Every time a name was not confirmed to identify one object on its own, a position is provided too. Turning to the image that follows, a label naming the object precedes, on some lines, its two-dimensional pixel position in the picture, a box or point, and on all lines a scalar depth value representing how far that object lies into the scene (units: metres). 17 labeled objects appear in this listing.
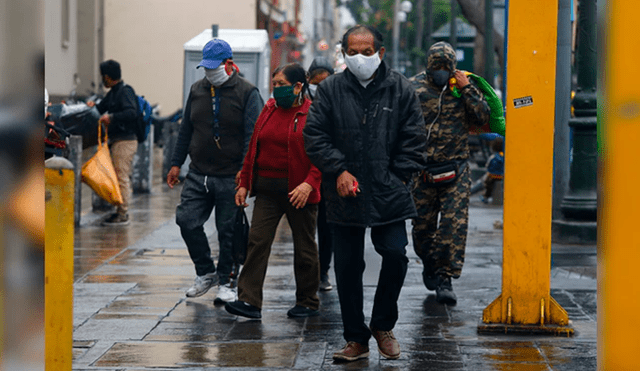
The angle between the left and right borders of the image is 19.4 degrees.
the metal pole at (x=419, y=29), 65.62
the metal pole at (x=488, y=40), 35.05
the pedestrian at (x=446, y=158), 12.59
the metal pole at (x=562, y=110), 18.54
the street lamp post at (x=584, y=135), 19.60
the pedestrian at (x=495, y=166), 26.42
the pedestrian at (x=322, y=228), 13.99
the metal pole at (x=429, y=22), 53.44
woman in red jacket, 11.54
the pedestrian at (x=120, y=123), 20.60
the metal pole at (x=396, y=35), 74.40
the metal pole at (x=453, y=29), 46.03
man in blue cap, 12.62
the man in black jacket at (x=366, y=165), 9.59
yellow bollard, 4.77
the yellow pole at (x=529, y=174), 10.36
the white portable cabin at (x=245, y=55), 29.31
